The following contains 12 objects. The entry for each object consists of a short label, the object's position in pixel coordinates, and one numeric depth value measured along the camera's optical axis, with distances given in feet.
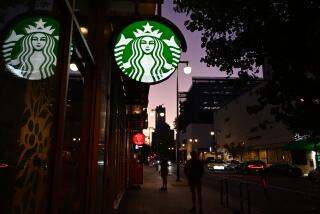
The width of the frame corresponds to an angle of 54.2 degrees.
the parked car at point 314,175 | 81.77
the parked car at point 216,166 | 134.43
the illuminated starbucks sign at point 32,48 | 6.57
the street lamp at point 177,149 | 79.13
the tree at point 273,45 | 24.06
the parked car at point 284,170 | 106.52
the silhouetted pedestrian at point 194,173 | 32.37
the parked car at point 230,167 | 136.87
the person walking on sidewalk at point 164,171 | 54.19
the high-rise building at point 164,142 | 286.85
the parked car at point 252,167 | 114.42
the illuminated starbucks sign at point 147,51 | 12.84
